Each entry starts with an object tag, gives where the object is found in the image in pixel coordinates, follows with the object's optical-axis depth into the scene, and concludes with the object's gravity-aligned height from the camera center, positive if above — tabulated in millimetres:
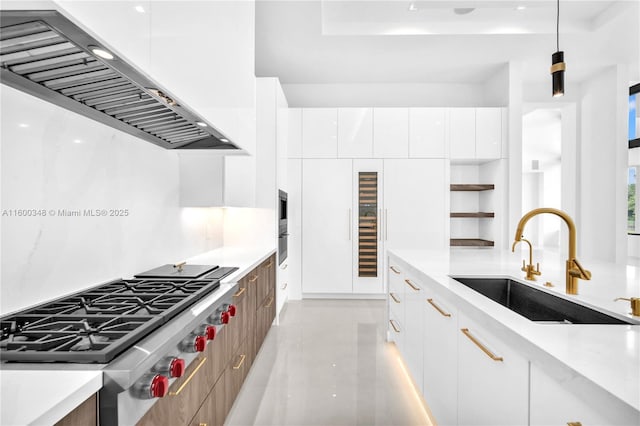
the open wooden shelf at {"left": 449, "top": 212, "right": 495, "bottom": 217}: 4570 -36
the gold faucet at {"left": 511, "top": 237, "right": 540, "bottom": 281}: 1665 -297
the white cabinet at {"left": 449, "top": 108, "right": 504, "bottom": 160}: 4449 +1013
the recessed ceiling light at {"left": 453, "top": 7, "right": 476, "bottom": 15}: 3548 +2078
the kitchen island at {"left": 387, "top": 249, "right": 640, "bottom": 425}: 705 -373
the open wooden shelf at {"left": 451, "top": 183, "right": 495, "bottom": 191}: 4582 +327
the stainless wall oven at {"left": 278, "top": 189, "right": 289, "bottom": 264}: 3781 -162
